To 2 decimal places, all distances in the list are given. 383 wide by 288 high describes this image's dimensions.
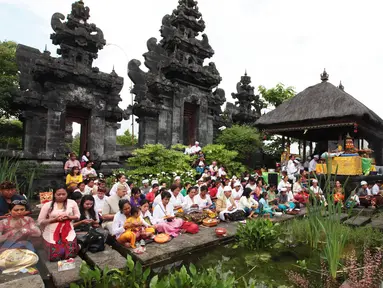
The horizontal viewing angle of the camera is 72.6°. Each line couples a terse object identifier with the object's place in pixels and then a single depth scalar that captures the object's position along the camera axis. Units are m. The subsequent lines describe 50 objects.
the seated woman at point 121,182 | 7.03
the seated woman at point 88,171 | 9.62
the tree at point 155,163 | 11.45
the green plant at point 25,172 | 9.26
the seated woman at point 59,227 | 4.05
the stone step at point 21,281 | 3.02
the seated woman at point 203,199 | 7.73
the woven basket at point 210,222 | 6.56
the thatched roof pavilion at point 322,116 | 13.27
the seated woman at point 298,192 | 9.77
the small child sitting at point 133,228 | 4.74
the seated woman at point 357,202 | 9.98
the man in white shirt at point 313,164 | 14.08
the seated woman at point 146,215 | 5.72
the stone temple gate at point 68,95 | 10.69
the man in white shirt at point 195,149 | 14.26
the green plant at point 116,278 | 3.13
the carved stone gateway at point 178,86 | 14.89
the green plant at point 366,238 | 5.07
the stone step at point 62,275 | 3.40
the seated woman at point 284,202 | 8.70
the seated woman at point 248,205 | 7.62
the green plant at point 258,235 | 5.14
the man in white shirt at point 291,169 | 13.60
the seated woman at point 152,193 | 8.09
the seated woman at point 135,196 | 6.46
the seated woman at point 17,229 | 3.83
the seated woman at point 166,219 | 5.62
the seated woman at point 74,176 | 8.64
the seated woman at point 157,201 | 6.44
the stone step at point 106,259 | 3.97
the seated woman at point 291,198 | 9.17
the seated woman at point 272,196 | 8.88
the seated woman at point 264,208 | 7.82
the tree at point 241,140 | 16.78
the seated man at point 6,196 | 4.54
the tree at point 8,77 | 10.53
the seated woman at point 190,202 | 7.48
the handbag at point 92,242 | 4.44
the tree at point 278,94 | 22.45
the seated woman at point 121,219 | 4.84
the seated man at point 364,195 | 10.12
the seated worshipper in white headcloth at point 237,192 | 8.45
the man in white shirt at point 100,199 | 6.38
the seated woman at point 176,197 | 7.27
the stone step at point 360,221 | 6.67
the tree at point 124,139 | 28.58
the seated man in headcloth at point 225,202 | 7.62
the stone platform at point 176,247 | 4.44
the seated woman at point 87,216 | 4.96
